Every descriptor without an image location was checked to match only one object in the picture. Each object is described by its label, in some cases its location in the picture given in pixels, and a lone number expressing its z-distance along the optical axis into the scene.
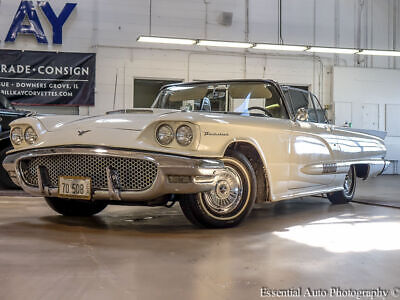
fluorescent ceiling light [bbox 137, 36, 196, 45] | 10.65
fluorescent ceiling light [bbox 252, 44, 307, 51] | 11.25
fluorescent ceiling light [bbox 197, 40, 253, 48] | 10.91
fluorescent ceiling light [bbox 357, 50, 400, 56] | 12.06
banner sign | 11.66
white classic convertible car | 3.37
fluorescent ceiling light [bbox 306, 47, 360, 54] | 11.48
